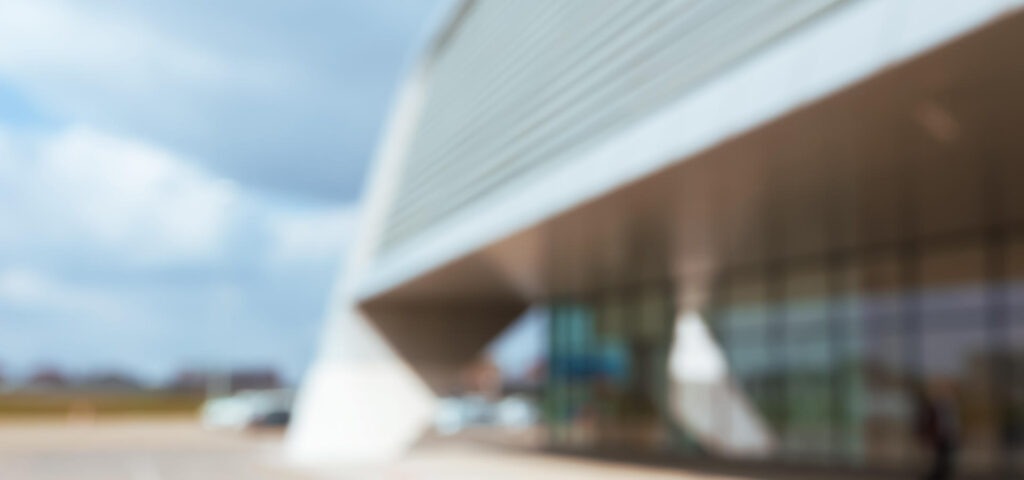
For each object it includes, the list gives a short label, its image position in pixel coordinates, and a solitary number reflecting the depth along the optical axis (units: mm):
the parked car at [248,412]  43281
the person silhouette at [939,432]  16016
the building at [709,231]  11086
